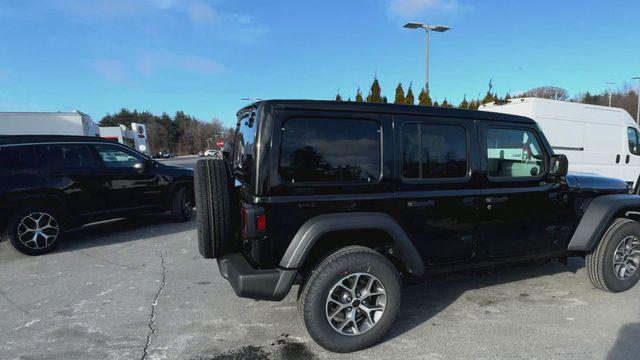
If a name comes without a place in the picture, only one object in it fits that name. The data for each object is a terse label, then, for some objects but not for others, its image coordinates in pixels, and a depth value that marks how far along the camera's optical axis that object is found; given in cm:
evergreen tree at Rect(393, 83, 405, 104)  2216
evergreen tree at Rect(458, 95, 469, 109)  2336
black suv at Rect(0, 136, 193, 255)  600
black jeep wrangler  302
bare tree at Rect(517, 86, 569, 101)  6039
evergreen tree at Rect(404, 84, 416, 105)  2167
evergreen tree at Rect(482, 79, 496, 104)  2021
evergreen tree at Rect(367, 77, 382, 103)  2191
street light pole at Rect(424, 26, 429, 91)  1603
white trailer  2156
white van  1088
